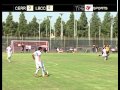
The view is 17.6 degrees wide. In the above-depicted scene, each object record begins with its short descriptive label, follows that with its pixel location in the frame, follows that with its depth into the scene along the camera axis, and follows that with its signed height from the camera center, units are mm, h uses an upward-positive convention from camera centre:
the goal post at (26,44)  81062 -1496
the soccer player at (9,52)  39541 -1574
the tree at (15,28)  110875 +2587
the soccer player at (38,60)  22531 -1352
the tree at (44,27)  119544 +3118
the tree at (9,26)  107588 +3134
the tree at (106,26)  110294 +3170
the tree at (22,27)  107188 +2842
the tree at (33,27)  114262 +2970
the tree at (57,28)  121312 +2828
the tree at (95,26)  111875 +3185
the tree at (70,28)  112562 +2669
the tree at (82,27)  111231 +2982
